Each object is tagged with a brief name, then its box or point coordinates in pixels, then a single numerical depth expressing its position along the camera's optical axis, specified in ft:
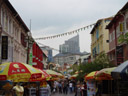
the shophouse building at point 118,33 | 86.67
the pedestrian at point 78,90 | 78.56
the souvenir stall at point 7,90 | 39.83
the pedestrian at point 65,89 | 115.12
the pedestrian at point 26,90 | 56.08
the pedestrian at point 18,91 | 40.73
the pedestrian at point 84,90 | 75.07
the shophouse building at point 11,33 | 75.34
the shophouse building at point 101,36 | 133.49
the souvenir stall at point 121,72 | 31.91
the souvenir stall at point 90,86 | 68.44
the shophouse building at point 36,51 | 157.05
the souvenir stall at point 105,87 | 67.73
